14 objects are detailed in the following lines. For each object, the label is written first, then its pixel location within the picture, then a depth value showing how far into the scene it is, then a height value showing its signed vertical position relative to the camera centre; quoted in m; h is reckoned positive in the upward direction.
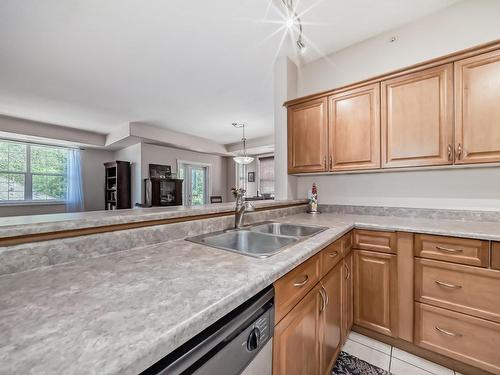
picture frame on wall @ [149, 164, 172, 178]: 5.44 +0.40
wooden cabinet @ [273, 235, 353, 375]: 0.81 -0.61
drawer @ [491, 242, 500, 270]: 1.25 -0.40
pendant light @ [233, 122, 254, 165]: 5.03 +0.62
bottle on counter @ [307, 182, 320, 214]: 2.44 -0.17
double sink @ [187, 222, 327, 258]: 1.26 -0.33
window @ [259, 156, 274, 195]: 6.80 +0.34
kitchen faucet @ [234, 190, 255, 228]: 1.49 -0.15
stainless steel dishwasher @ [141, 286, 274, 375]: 0.46 -0.39
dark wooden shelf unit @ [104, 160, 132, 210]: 5.28 +0.06
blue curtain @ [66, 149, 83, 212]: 5.39 +0.09
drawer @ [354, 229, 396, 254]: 1.58 -0.41
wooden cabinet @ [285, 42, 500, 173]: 1.53 +0.55
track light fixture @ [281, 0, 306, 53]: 1.75 +1.48
